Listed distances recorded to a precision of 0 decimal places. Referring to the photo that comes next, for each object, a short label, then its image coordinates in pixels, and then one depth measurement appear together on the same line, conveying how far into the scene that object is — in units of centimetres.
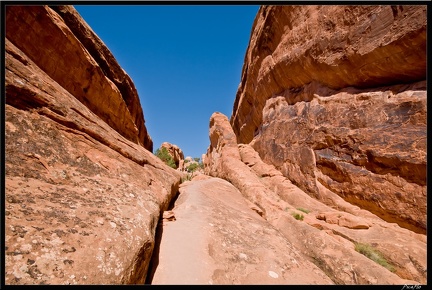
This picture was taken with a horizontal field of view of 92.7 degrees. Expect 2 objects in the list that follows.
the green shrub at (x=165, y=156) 4362
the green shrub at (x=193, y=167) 5475
